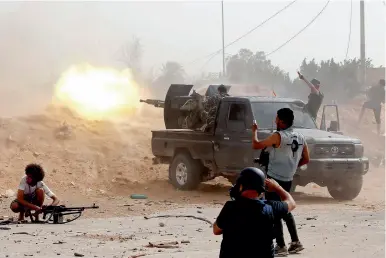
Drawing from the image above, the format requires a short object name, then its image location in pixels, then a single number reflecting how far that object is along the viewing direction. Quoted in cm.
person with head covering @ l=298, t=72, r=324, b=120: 1775
